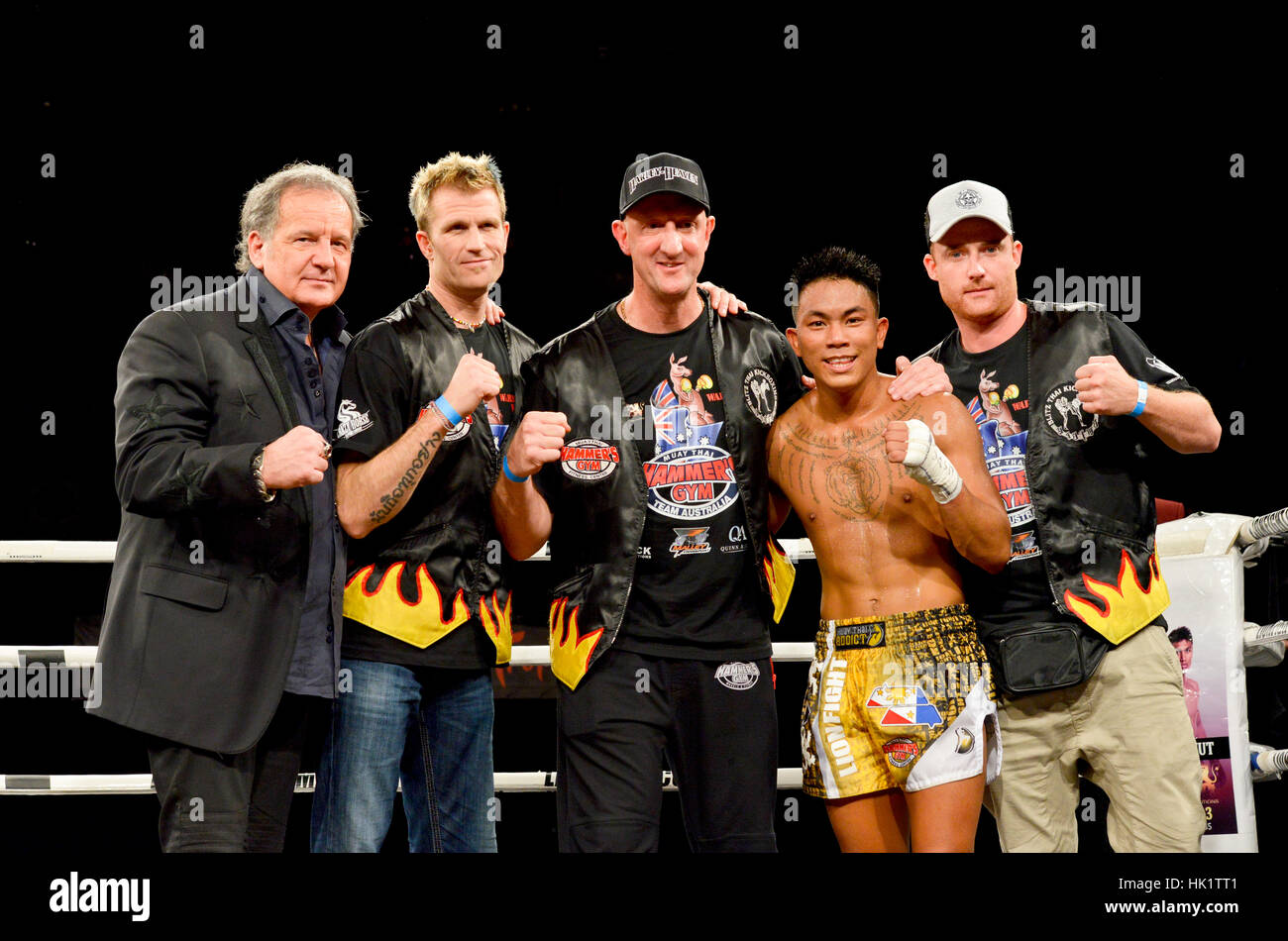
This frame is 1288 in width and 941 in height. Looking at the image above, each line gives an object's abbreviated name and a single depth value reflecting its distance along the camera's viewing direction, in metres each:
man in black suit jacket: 1.87
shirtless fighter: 2.00
